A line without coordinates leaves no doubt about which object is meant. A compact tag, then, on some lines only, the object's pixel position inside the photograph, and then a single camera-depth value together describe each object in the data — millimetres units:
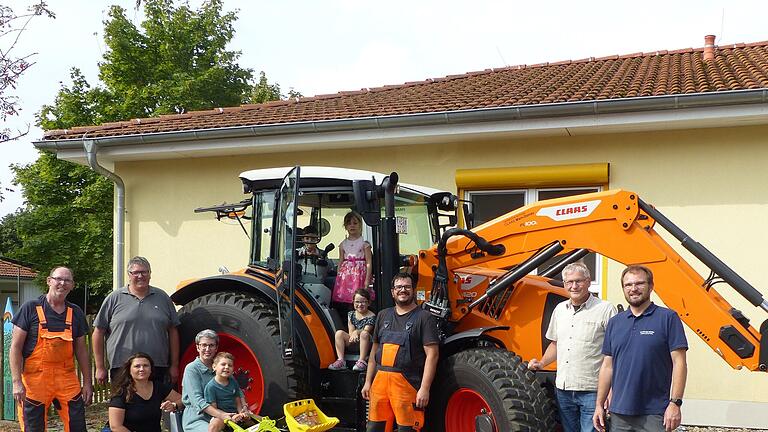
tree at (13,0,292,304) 28172
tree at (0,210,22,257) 51656
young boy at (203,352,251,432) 5559
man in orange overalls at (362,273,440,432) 5406
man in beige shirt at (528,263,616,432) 5082
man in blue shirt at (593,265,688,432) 4449
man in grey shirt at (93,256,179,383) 6137
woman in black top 5527
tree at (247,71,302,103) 33688
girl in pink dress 6070
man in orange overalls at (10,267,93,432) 6094
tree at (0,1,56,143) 11977
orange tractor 5078
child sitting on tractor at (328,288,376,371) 5863
